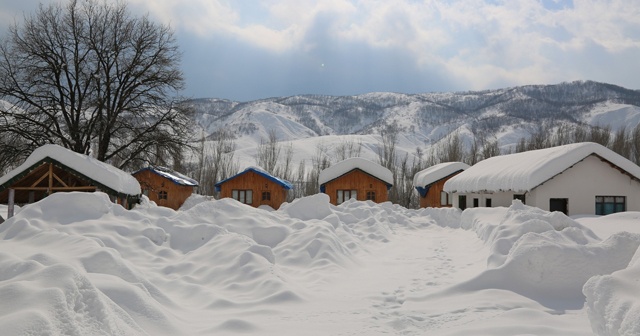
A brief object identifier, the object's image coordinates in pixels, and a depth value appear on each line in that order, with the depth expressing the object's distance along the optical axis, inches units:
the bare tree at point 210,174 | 2255.2
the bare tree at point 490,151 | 2140.7
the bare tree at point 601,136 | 2004.2
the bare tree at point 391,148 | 2218.3
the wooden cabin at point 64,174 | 716.7
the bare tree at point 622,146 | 1991.9
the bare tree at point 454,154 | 2164.4
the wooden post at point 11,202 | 693.2
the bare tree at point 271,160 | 2326.5
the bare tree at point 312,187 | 2217.8
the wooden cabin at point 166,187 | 1438.2
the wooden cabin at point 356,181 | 1301.7
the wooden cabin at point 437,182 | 1406.3
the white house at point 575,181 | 798.5
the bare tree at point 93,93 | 939.3
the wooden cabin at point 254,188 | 1364.4
